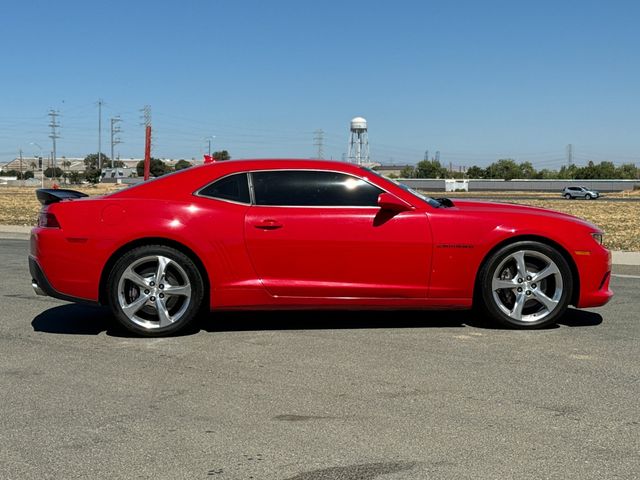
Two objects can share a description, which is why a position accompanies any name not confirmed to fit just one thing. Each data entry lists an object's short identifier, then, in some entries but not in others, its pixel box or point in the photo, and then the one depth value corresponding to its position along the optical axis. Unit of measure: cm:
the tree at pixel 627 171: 12912
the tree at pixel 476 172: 14225
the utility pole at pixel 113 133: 13650
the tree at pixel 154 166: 11318
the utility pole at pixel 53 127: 13420
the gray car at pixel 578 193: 5953
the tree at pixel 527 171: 14150
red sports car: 566
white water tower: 10225
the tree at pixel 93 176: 12371
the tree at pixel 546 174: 13570
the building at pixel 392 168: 17662
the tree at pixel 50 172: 15825
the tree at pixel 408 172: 14205
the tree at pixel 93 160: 17862
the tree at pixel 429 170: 14175
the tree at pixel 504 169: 14031
